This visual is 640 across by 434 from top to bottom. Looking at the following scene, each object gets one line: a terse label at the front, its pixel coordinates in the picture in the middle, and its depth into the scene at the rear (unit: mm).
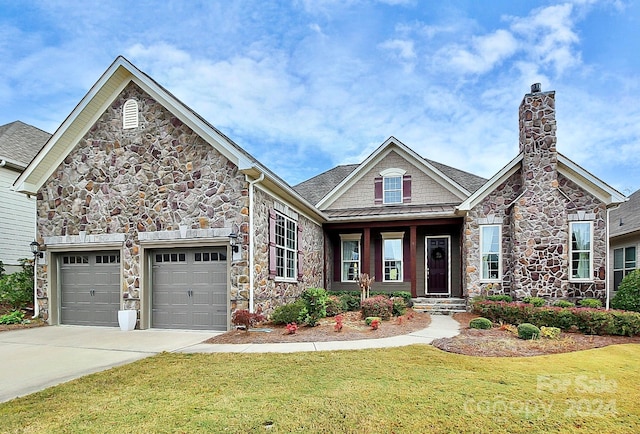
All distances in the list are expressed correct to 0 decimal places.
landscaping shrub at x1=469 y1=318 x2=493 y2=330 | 9930
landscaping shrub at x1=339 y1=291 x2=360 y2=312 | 13584
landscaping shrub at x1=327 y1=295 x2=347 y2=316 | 12320
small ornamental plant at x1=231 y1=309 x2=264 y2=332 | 9143
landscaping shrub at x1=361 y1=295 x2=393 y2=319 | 11531
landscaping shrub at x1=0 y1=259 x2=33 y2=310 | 12477
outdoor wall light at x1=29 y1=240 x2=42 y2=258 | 11661
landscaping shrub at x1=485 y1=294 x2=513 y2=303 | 12969
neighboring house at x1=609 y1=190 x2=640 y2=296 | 15805
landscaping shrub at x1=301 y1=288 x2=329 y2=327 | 10774
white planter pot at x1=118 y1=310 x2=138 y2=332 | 10555
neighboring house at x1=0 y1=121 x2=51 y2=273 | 14859
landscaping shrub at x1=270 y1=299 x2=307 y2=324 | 10219
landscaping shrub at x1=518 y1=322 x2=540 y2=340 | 8719
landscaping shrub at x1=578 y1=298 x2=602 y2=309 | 11977
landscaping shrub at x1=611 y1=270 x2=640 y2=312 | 11742
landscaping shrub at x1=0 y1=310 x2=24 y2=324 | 11430
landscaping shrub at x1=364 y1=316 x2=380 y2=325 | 10481
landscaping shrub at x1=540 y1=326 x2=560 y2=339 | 8987
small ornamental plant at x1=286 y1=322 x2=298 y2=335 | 9203
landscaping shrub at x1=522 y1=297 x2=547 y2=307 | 12041
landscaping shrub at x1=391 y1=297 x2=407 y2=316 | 12336
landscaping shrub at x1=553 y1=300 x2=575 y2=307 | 11795
